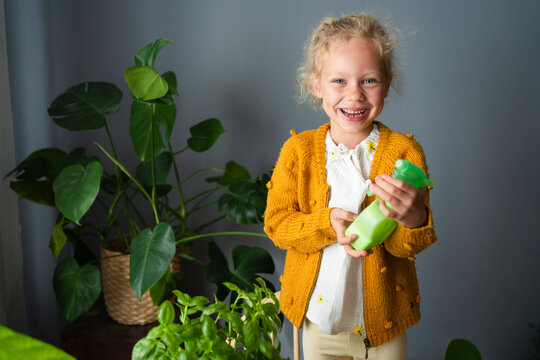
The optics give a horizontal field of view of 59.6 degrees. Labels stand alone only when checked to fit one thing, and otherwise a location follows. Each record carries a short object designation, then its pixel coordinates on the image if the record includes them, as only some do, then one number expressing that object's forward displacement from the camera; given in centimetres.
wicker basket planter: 155
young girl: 94
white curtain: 154
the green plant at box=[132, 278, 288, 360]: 51
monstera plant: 131
